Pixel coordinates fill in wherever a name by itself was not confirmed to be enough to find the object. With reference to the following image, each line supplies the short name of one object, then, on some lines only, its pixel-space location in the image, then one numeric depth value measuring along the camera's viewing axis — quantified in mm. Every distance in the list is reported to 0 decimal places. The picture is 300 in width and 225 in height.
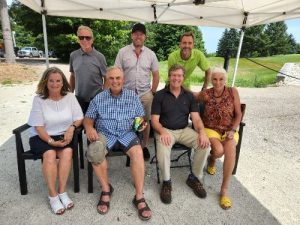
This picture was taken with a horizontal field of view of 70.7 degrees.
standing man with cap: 3023
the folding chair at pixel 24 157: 2318
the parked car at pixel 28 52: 24739
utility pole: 11298
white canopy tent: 3921
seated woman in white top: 2264
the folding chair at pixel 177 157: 2704
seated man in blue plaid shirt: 2342
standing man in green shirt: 3186
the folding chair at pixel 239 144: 2871
